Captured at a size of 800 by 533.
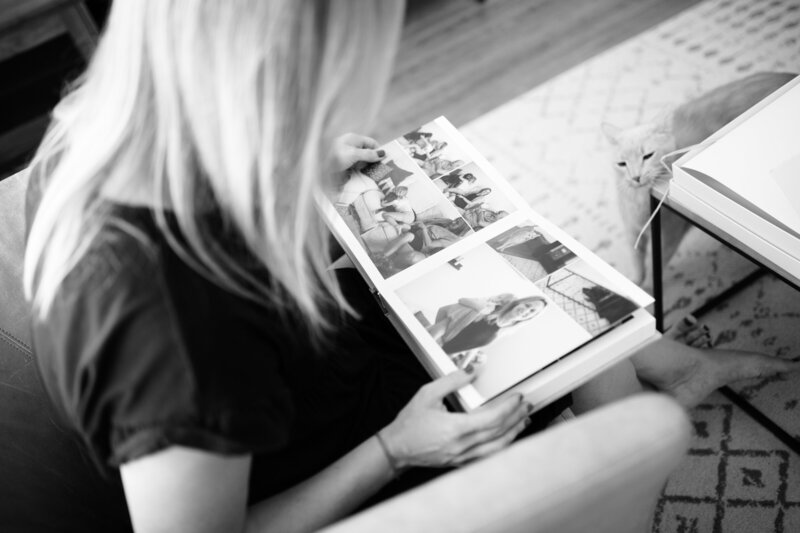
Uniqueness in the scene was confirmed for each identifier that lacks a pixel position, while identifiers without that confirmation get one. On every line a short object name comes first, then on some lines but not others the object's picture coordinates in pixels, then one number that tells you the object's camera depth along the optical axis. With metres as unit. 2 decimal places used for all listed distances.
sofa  0.46
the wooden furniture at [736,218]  0.77
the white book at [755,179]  0.76
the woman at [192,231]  0.50
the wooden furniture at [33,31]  1.93
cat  1.17
